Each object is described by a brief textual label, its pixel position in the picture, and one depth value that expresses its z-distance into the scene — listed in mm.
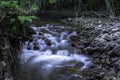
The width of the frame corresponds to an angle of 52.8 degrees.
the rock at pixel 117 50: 3222
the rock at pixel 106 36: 4002
